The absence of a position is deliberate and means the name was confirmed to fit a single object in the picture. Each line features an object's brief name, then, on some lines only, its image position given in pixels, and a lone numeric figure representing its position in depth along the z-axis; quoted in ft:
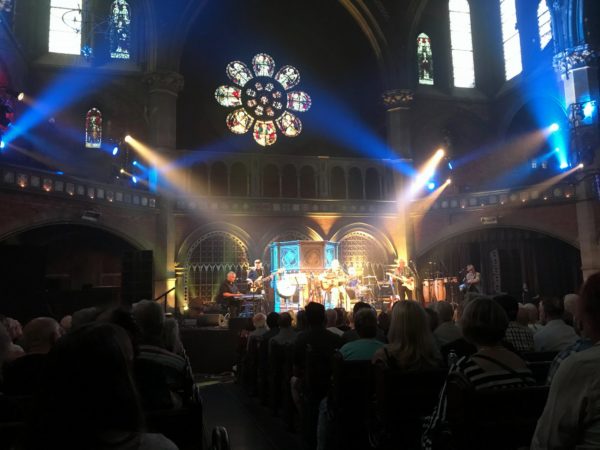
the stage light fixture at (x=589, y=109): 56.80
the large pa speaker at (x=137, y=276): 38.73
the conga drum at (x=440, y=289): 64.13
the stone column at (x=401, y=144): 69.67
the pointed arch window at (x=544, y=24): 68.03
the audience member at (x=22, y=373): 11.64
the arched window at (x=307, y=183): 72.57
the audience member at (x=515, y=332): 18.10
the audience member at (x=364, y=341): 15.85
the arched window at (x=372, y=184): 73.46
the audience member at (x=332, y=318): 27.32
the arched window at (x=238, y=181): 70.38
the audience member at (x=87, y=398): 4.64
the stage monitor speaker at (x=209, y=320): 44.34
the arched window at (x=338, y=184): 73.56
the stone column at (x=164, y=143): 60.90
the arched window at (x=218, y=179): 68.80
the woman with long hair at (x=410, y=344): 12.73
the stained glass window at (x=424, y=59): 78.48
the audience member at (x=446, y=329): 17.94
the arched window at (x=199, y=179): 66.54
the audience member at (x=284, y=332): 24.06
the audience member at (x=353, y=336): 19.93
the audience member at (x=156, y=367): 10.77
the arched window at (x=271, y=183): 71.92
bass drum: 53.72
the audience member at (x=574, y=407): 6.51
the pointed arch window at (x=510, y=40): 74.95
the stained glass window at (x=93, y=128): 65.31
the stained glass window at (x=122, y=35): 67.26
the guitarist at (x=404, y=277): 64.23
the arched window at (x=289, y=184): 72.69
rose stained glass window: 75.77
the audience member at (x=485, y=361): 9.70
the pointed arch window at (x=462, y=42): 80.07
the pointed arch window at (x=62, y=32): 65.10
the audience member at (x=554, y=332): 17.81
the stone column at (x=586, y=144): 56.03
